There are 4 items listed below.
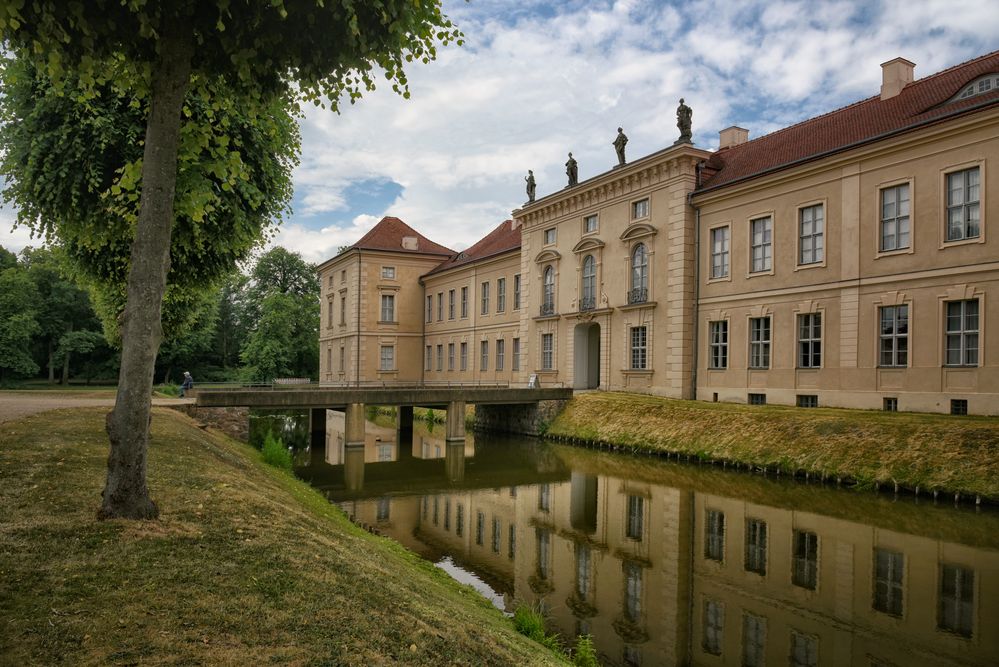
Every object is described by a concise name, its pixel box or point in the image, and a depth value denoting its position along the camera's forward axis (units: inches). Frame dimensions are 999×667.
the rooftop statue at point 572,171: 1387.8
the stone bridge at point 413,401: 964.6
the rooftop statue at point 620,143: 1250.0
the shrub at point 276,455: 705.0
